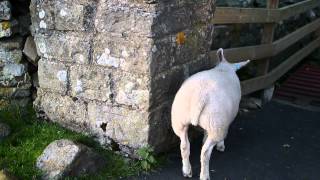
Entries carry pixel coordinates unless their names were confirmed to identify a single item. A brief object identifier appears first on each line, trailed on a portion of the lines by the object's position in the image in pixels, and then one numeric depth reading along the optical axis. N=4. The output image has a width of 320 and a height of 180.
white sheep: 3.92
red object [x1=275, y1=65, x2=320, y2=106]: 6.84
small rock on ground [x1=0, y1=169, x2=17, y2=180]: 3.54
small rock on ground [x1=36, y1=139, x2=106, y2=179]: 3.83
